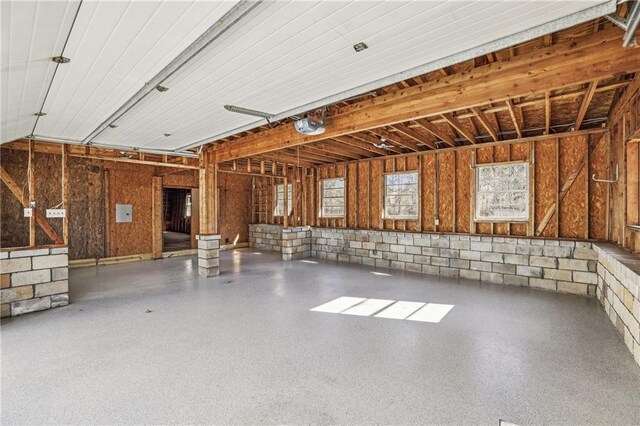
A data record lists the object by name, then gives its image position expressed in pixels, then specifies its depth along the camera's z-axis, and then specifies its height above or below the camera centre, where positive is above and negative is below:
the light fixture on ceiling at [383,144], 6.51 +1.53
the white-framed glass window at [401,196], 7.82 +0.42
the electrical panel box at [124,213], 8.54 +0.00
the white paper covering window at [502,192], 6.26 +0.41
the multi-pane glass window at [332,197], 9.39 +0.46
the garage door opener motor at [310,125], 4.31 +1.26
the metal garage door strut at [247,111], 3.65 +1.27
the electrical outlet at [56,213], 5.04 +0.00
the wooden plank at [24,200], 4.45 +0.21
